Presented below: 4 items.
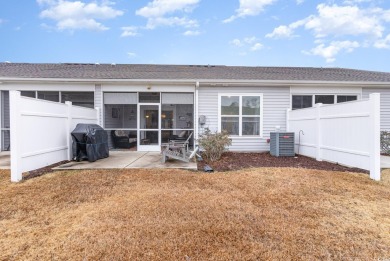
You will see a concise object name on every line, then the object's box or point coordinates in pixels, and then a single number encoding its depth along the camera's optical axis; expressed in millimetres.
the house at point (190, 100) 9336
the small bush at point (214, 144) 7637
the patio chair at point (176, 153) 6980
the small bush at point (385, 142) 8656
